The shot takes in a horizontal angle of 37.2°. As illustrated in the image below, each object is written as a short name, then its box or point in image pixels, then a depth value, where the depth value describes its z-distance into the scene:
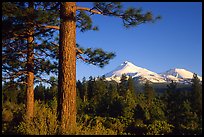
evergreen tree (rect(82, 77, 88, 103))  73.47
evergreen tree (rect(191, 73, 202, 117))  48.06
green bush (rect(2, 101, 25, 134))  14.12
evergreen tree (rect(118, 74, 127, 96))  70.94
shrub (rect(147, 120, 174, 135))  20.41
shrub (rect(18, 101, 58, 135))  6.29
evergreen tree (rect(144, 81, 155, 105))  68.54
